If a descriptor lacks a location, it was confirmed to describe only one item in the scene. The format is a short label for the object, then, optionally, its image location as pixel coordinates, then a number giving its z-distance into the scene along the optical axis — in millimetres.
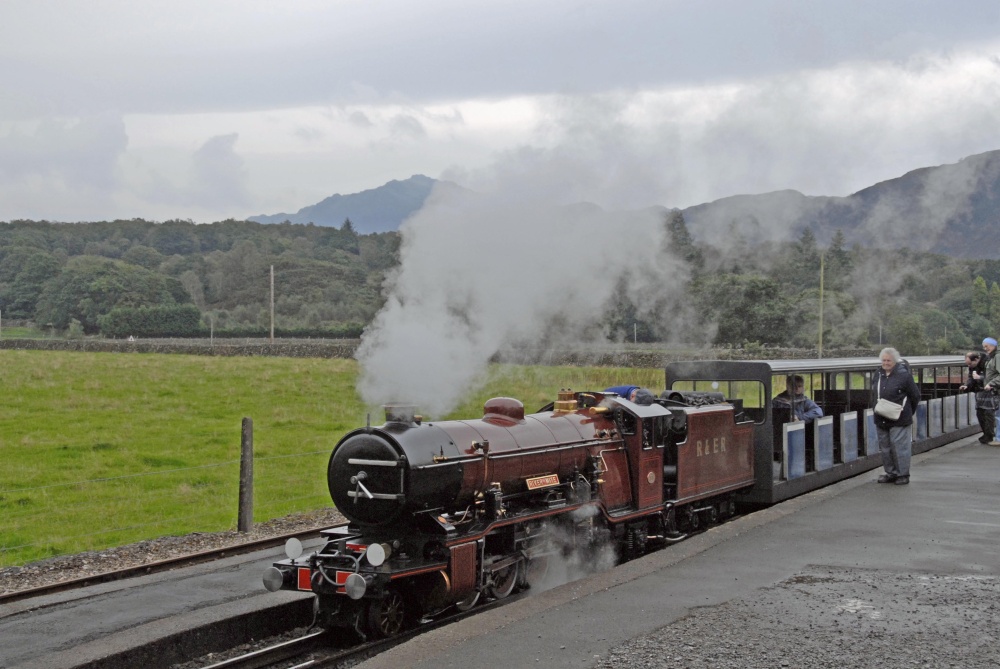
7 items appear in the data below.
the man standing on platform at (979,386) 17562
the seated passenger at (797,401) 13555
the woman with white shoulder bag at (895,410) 12297
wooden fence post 11422
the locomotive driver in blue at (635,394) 11188
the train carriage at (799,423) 12969
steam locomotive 7605
